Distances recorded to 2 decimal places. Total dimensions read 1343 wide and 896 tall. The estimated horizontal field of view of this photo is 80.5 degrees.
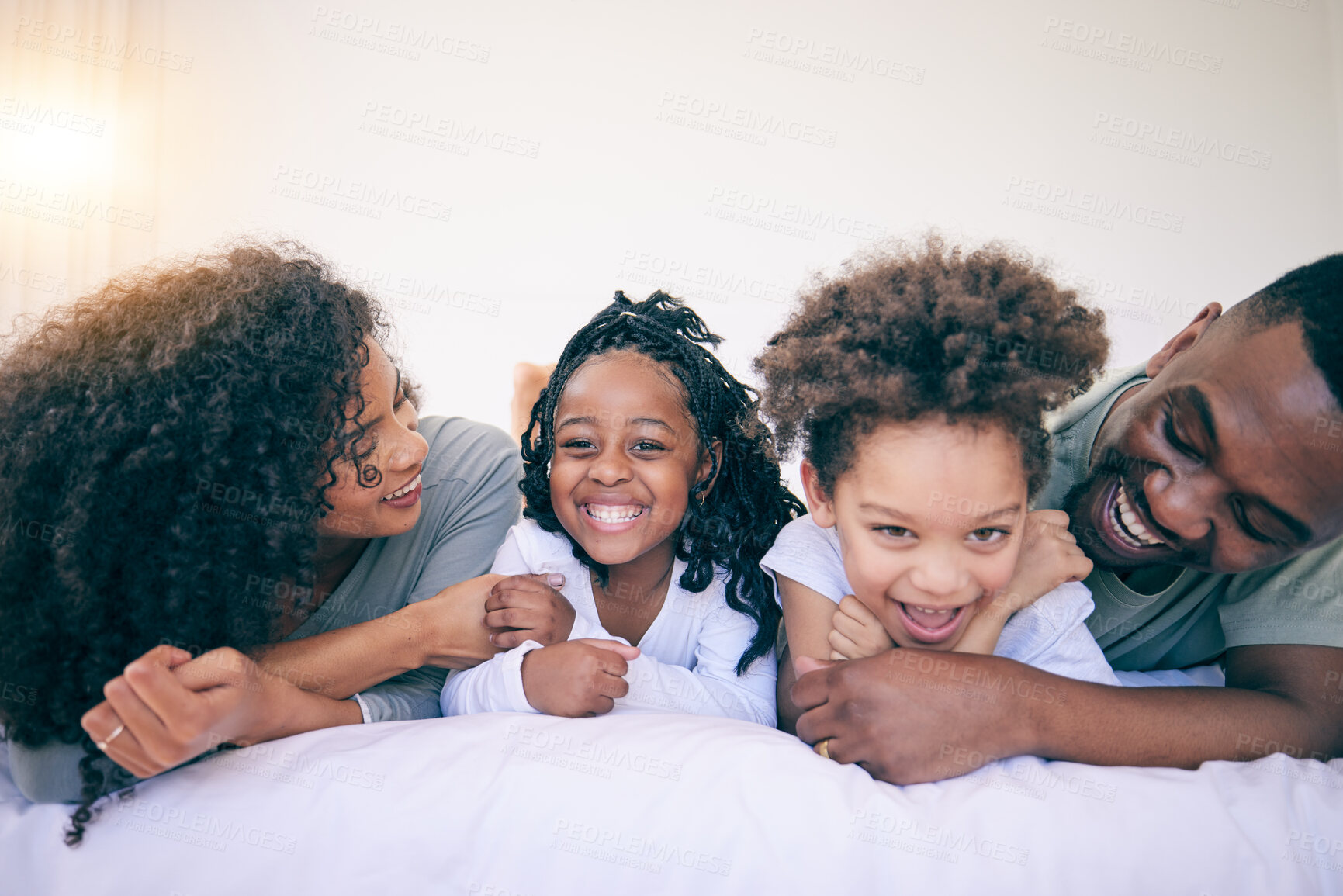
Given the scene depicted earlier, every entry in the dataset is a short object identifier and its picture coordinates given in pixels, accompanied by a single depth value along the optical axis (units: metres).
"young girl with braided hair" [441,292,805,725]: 1.38
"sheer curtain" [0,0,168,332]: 2.88
